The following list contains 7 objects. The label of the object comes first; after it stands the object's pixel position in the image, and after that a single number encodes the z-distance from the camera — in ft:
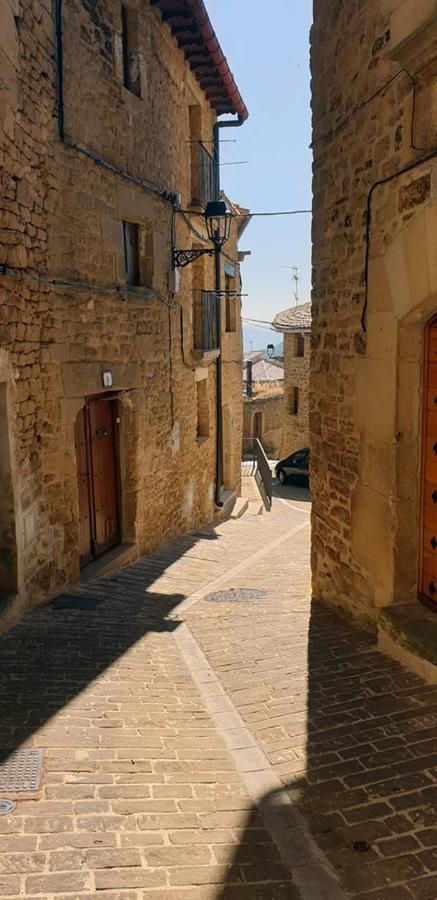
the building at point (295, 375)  78.64
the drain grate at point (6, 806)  10.16
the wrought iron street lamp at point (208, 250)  33.01
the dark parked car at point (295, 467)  72.84
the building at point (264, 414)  102.53
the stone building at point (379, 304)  14.35
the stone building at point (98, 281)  19.63
